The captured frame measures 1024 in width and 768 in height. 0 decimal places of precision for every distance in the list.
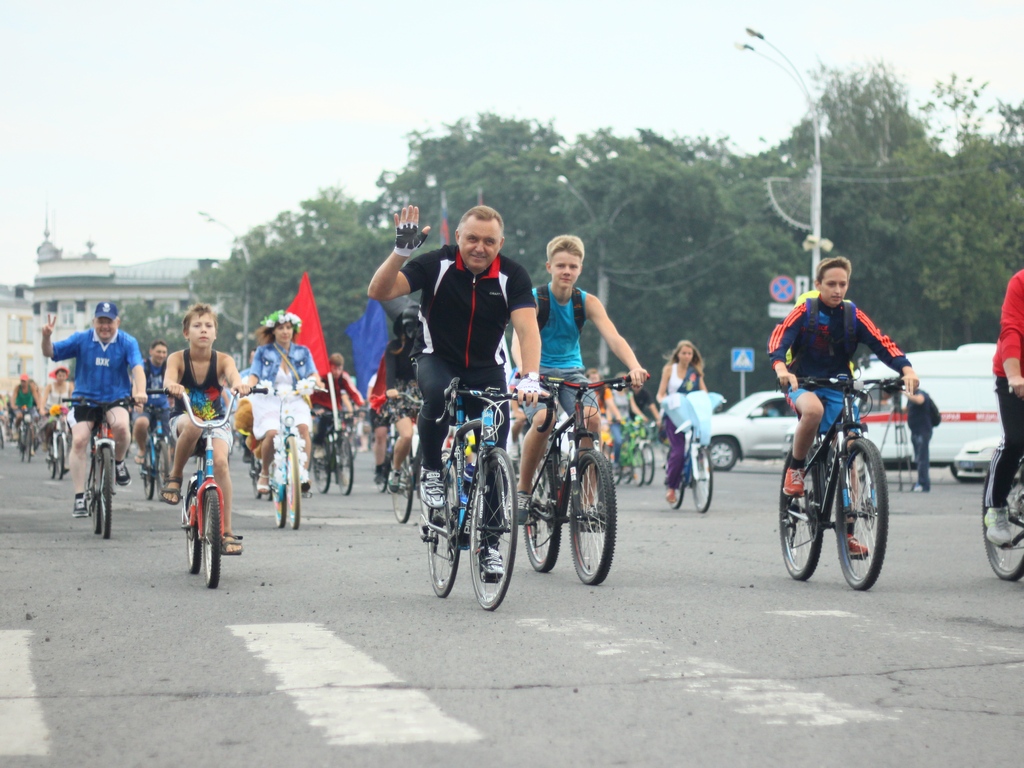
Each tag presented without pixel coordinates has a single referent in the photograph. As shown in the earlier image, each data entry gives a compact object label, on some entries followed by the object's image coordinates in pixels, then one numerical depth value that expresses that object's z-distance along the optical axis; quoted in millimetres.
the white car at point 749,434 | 29172
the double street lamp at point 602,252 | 51500
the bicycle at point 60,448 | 22058
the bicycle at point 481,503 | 7039
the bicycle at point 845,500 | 7883
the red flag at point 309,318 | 23594
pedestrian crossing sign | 35312
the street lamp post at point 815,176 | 32938
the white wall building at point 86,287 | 136125
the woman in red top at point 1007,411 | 8148
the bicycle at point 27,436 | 32406
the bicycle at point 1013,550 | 8266
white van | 24000
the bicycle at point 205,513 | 8234
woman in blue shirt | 13695
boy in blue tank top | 8758
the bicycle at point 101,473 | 11266
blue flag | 24141
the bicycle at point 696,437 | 15786
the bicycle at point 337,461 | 18516
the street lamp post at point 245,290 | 63344
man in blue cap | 11828
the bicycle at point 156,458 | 16375
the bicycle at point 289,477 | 12508
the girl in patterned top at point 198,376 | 9469
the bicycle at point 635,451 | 22703
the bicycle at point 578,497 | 7918
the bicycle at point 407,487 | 13246
